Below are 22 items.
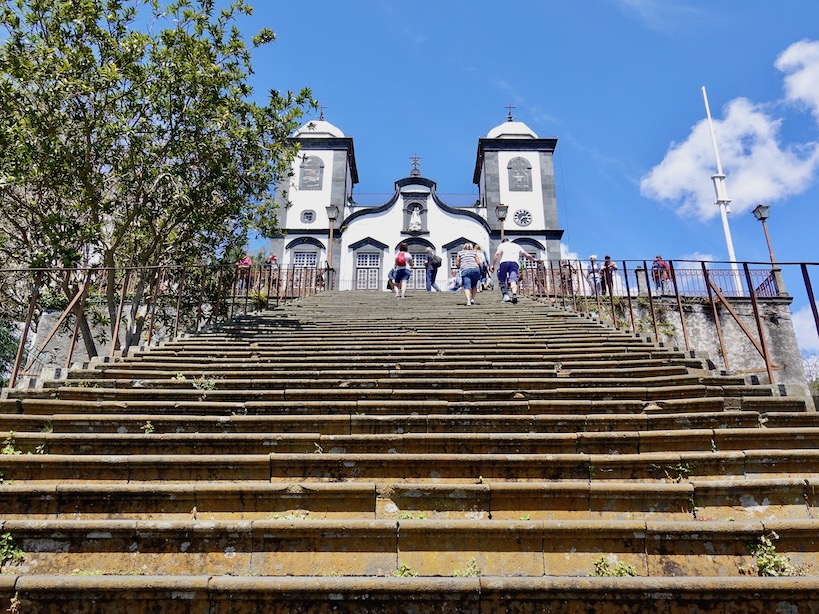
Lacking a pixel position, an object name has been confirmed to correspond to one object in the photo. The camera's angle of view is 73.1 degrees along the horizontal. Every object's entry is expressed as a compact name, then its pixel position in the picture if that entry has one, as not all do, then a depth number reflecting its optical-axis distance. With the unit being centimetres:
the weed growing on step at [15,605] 315
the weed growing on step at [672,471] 426
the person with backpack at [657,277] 1740
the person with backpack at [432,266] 1636
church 2811
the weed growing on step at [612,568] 342
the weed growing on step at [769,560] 342
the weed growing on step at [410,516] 390
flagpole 2361
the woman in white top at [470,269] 1228
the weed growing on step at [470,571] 340
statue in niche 2844
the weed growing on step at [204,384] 600
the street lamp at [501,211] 1986
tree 927
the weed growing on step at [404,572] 342
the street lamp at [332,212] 2288
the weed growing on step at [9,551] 354
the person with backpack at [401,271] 1458
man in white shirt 1179
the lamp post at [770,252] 1705
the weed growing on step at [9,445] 461
